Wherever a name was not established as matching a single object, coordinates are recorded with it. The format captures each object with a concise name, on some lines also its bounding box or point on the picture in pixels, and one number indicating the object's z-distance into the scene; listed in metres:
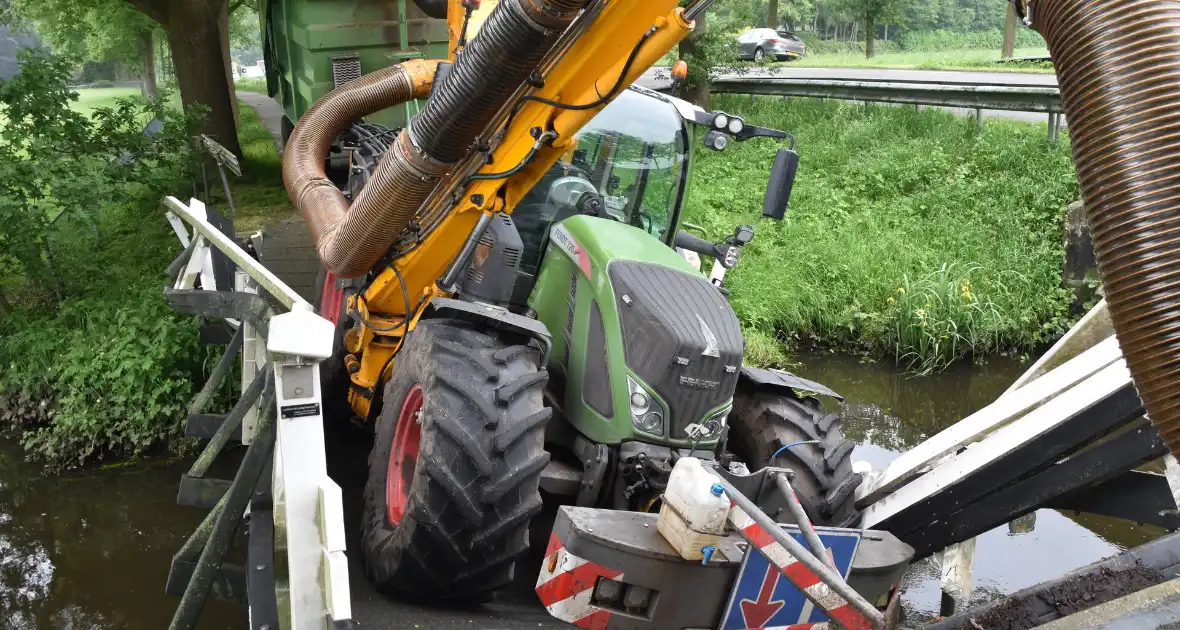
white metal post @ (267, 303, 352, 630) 2.68
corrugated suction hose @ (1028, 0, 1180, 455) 1.45
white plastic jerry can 2.90
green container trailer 9.30
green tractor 3.59
